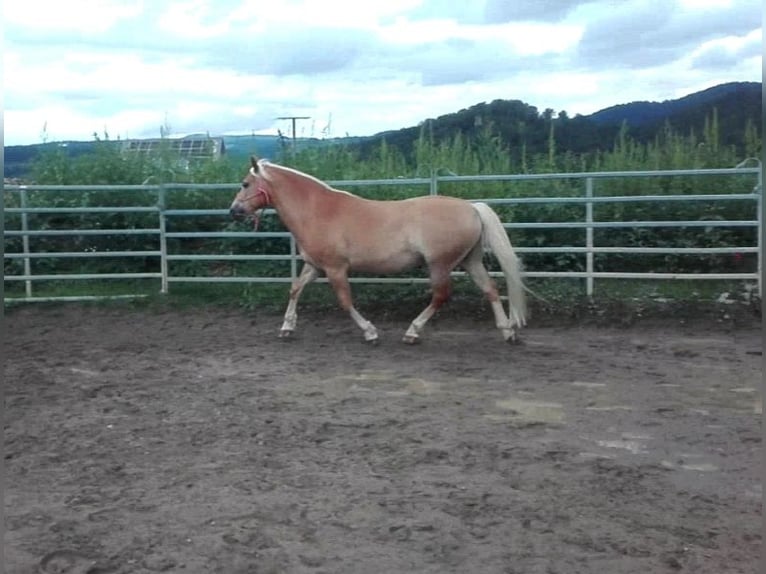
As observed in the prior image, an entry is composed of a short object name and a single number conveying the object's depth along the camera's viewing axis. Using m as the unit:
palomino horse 6.98
